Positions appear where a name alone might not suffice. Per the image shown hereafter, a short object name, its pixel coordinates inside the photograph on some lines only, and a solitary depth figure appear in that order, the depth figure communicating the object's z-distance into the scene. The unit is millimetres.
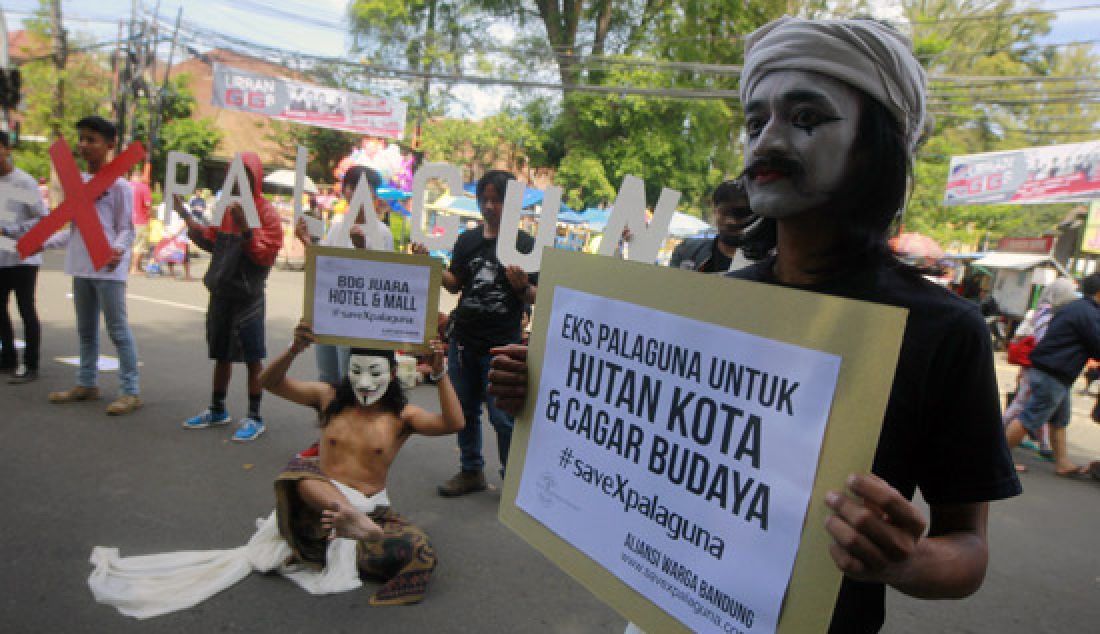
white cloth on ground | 2629
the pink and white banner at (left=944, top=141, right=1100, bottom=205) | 11180
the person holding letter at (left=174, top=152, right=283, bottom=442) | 4289
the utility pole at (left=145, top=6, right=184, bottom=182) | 17469
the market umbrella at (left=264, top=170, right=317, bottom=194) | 20659
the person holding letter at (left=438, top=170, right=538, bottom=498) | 3689
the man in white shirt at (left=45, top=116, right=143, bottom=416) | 4500
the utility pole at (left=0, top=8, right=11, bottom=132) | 9312
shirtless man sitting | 2809
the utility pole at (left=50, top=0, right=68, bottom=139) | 18845
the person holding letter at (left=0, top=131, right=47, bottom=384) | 4840
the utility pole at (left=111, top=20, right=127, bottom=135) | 17062
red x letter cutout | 4281
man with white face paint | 904
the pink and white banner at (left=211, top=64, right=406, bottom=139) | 18891
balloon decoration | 14750
